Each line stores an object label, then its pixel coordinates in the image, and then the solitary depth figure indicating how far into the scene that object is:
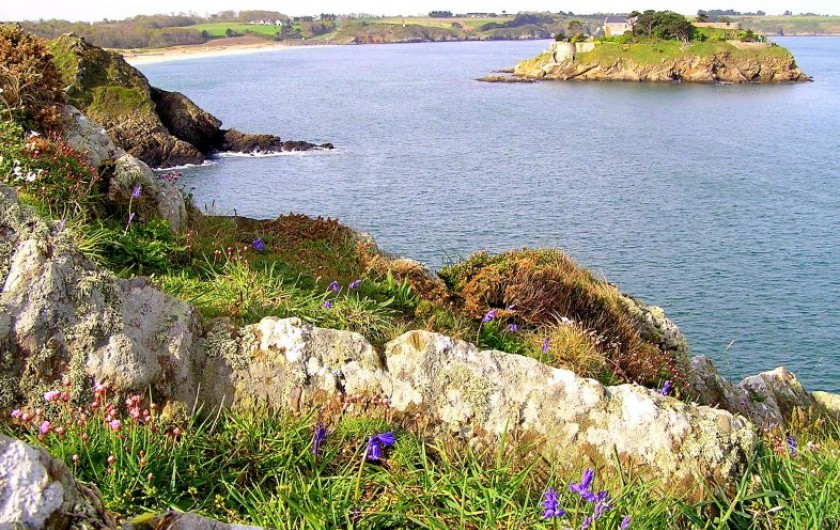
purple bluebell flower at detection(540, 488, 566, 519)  3.99
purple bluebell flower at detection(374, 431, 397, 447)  4.78
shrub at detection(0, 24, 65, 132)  8.28
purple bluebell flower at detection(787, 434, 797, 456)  5.83
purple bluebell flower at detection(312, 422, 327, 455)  4.64
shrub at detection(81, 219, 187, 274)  6.67
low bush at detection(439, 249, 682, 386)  8.58
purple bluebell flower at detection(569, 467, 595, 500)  4.03
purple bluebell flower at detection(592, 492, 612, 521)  4.00
